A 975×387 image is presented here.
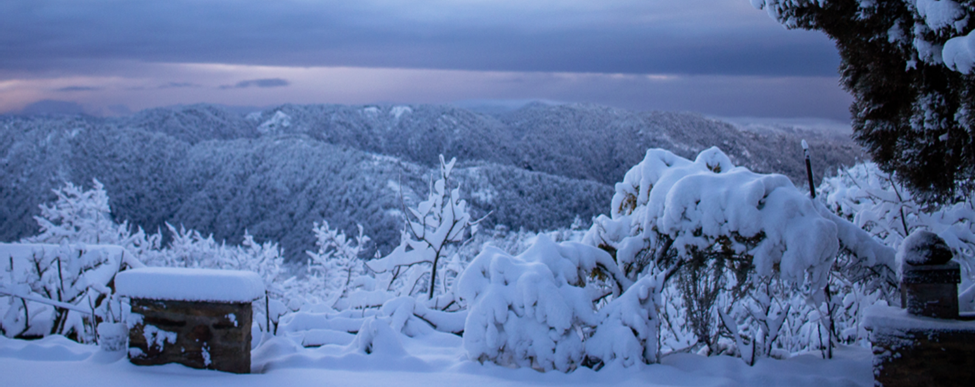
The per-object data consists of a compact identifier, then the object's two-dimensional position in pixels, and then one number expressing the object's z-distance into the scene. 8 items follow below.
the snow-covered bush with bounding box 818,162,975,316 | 4.44
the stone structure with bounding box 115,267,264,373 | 3.56
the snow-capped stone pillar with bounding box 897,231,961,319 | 3.19
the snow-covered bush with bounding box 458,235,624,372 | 3.92
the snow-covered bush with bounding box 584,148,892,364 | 3.80
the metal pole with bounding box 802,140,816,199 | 4.28
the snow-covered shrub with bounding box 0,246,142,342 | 4.59
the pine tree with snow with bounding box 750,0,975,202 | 3.06
